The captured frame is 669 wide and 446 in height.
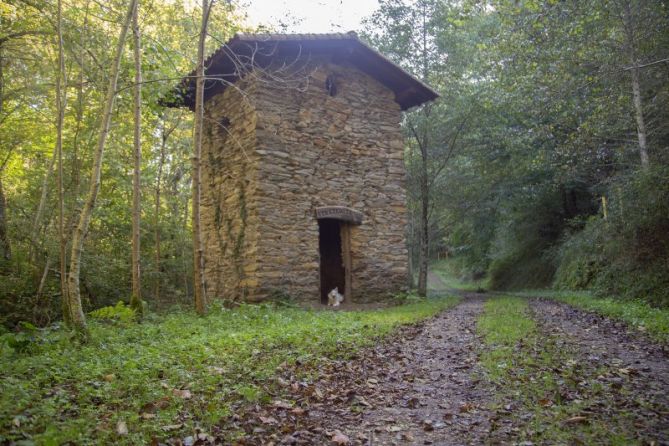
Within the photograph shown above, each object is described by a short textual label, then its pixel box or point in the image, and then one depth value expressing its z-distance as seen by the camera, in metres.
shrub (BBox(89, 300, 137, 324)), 6.86
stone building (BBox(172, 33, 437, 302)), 9.70
